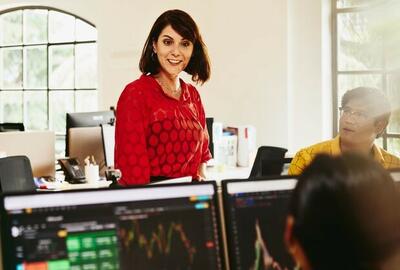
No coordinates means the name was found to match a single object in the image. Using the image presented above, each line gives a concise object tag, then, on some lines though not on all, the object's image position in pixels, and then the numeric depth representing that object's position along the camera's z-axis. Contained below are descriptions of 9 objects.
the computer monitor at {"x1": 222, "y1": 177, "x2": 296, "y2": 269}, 1.31
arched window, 6.89
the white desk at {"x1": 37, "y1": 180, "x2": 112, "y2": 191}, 4.00
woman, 2.50
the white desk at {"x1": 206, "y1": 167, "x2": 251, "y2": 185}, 4.23
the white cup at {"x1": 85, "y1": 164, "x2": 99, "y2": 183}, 4.15
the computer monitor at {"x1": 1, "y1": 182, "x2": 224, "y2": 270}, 1.17
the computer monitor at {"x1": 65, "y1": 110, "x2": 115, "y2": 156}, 4.48
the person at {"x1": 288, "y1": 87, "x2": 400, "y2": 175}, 2.20
